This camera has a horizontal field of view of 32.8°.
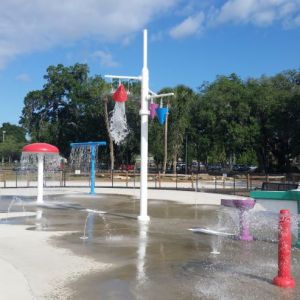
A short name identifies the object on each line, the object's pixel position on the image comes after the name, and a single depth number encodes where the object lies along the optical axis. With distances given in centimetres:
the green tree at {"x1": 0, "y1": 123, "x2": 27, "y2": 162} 11025
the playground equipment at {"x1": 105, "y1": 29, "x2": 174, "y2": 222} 1323
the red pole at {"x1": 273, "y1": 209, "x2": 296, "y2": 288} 655
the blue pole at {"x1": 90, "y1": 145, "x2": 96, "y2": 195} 2317
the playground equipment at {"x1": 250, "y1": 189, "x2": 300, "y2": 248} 943
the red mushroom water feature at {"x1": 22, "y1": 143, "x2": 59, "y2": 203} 1810
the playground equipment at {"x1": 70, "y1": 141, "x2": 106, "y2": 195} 2585
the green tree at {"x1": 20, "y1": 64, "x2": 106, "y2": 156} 6925
